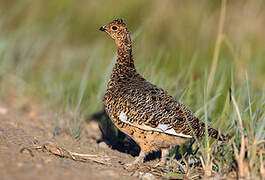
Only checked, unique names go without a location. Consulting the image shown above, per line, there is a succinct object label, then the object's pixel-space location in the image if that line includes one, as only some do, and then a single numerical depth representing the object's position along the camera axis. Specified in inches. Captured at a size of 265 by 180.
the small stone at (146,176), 271.0
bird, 298.7
